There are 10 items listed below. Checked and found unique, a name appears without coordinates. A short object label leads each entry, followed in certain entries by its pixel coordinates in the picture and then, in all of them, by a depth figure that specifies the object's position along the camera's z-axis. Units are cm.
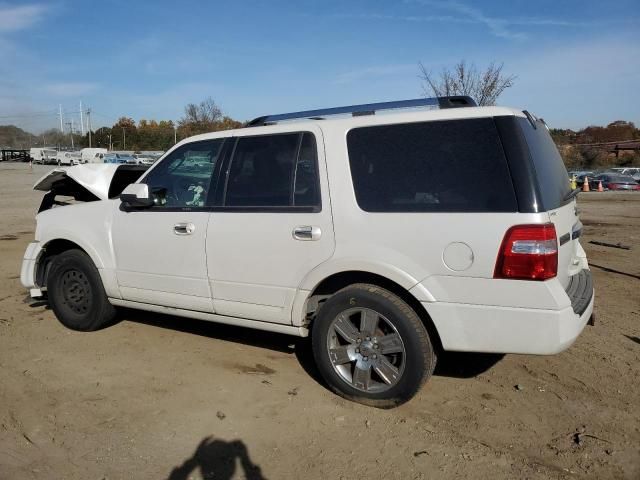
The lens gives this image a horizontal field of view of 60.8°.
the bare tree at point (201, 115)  5269
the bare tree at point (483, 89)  1673
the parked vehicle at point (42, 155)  7731
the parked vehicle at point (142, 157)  5198
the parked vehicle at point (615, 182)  2923
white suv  323
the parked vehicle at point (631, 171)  3481
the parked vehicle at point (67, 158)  7051
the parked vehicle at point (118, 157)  4950
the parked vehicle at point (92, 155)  6081
